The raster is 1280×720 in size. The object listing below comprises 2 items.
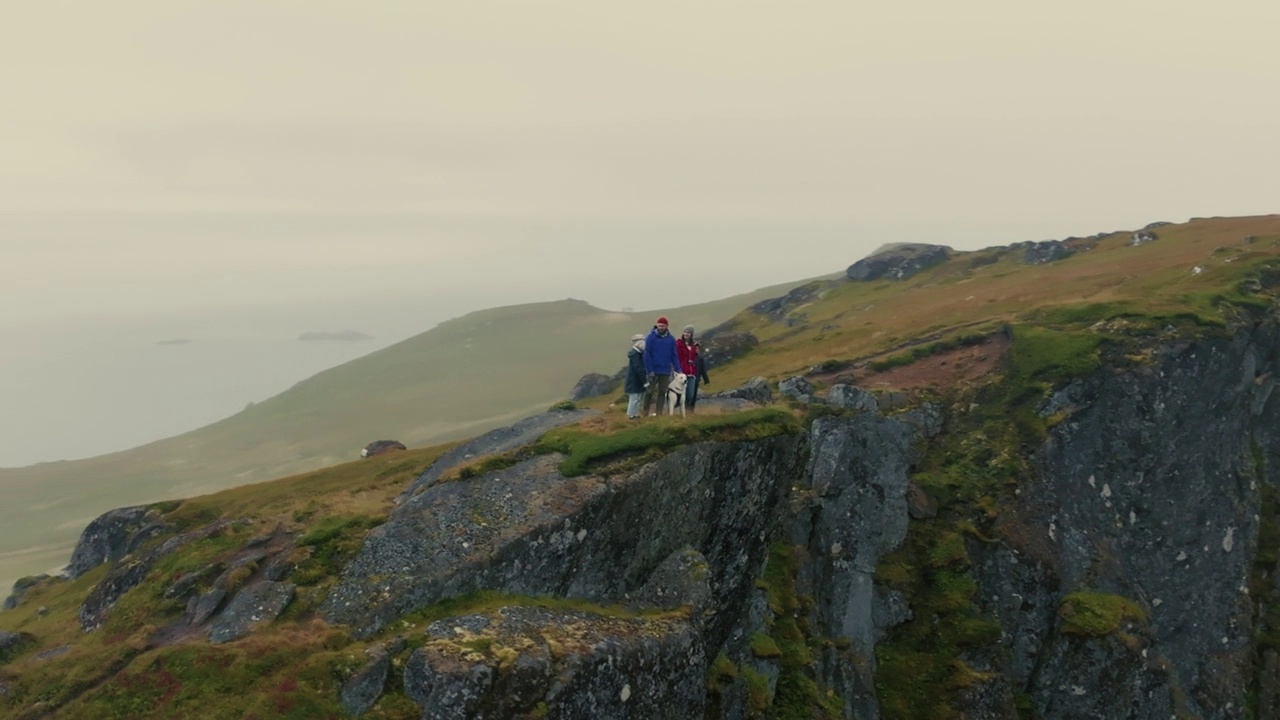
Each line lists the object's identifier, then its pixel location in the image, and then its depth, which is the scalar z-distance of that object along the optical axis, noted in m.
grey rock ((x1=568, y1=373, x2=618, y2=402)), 116.75
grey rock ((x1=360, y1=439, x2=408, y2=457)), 77.72
